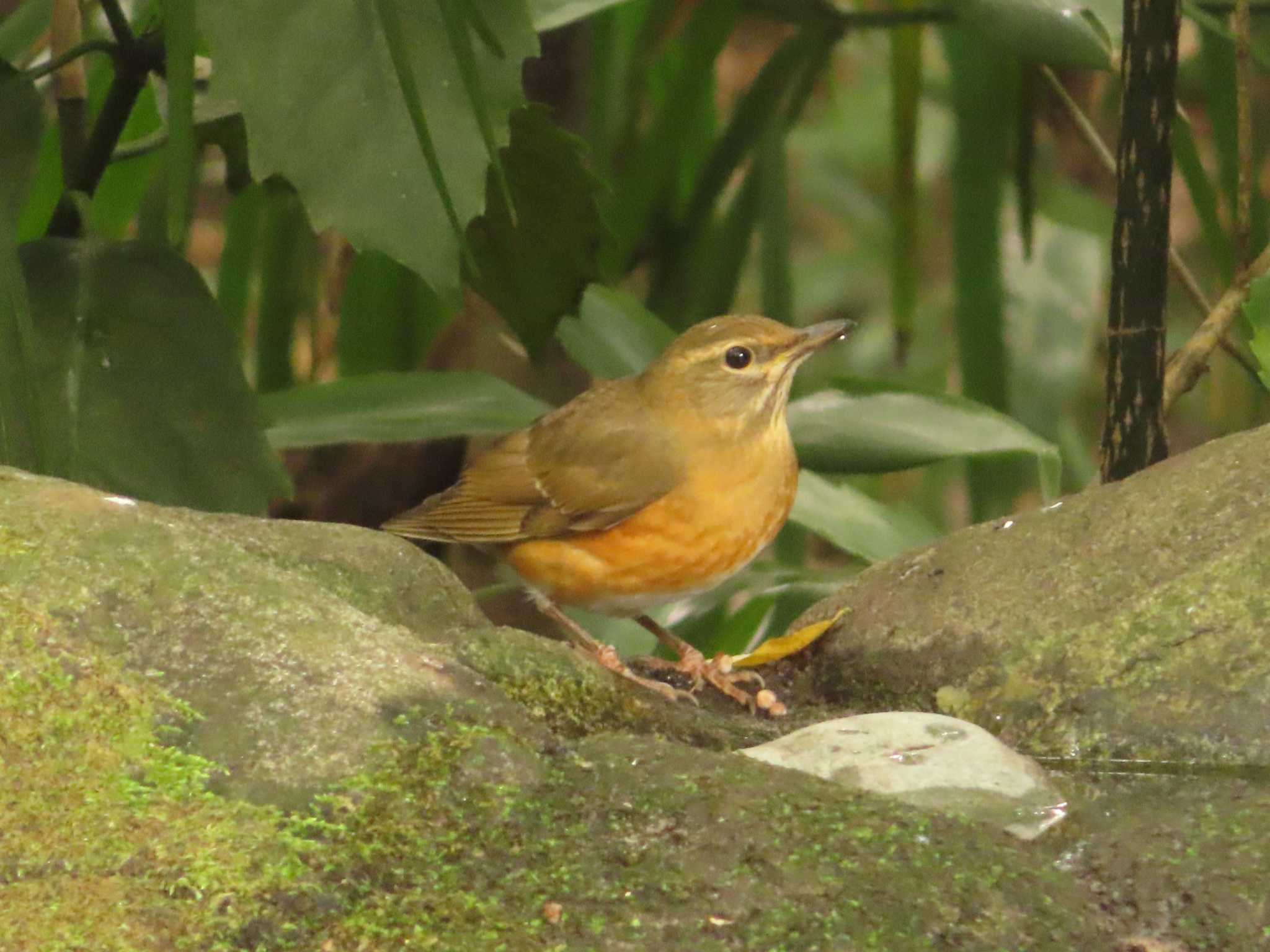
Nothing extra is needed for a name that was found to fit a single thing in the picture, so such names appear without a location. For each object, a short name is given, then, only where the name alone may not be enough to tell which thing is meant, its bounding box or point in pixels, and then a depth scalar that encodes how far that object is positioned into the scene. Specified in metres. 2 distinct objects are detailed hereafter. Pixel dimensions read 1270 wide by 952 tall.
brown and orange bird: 6.98
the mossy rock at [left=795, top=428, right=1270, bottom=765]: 4.59
